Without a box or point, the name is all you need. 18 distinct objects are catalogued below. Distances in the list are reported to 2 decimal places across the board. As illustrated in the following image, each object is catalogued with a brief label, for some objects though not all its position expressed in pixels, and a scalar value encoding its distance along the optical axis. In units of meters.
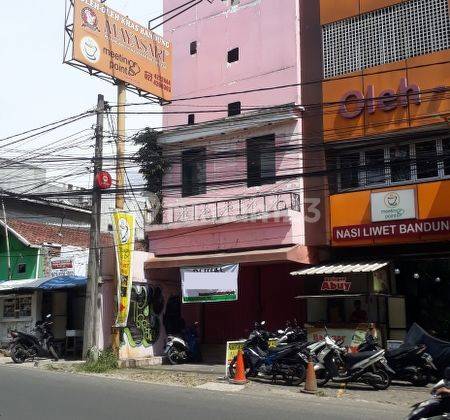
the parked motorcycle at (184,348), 16.86
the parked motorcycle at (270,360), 12.45
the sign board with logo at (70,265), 21.83
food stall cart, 14.66
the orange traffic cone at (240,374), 12.77
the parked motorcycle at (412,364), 11.93
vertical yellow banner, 16.39
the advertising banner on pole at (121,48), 17.14
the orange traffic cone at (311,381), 11.41
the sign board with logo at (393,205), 14.53
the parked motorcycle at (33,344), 17.53
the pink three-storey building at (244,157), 16.42
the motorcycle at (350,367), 11.65
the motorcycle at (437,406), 6.18
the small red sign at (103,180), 16.42
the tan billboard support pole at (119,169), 16.33
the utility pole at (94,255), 16.00
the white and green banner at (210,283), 15.99
